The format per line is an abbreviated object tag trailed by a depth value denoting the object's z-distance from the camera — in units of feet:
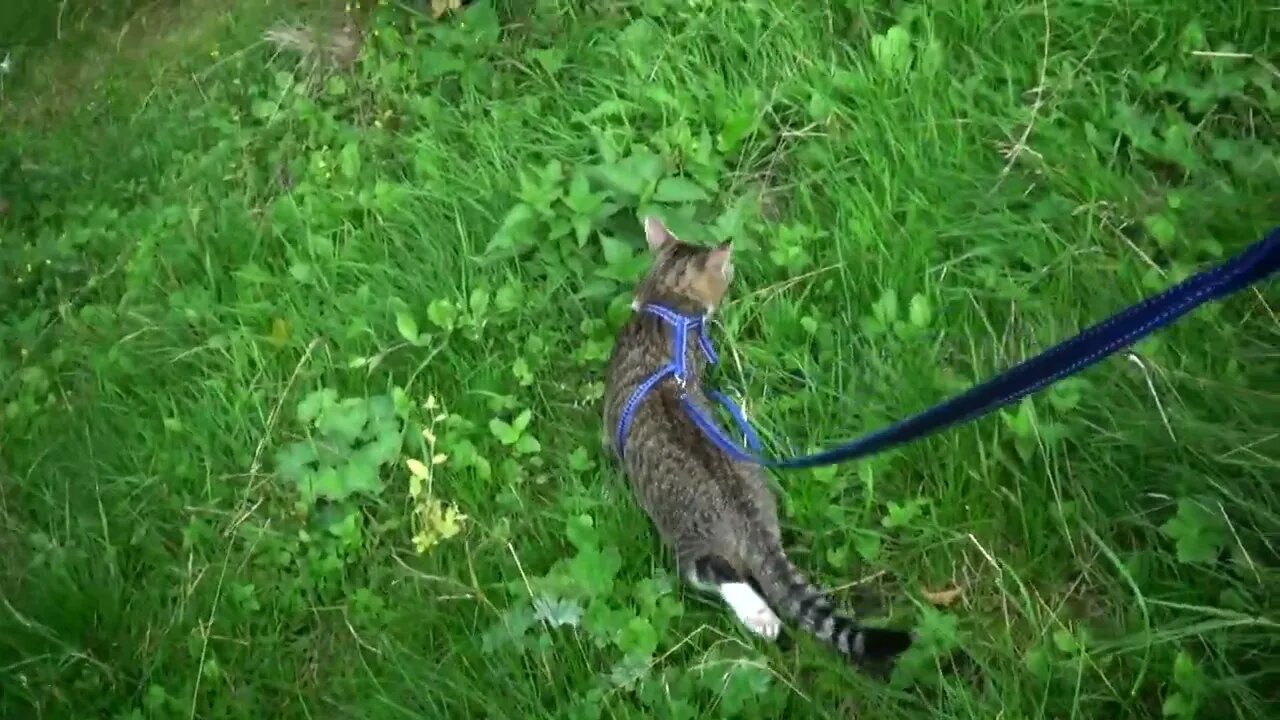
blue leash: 3.68
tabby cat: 6.73
